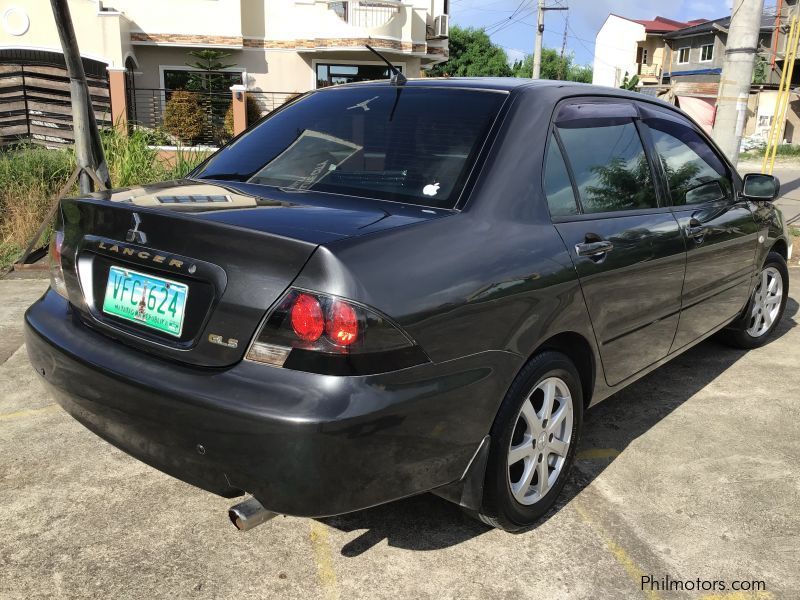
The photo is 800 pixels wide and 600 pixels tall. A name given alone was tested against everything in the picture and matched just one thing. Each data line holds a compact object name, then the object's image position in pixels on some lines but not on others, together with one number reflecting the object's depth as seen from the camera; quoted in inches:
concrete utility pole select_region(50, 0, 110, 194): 249.1
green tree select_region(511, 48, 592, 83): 2977.4
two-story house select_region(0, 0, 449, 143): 681.0
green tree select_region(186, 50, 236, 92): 792.9
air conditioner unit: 916.0
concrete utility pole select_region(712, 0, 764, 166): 329.7
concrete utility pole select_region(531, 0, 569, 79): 1181.8
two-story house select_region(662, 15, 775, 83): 1813.5
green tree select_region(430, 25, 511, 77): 2406.5
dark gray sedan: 80.3
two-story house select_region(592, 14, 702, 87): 2435.4
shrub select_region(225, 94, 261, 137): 717.3
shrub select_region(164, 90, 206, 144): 656.4
